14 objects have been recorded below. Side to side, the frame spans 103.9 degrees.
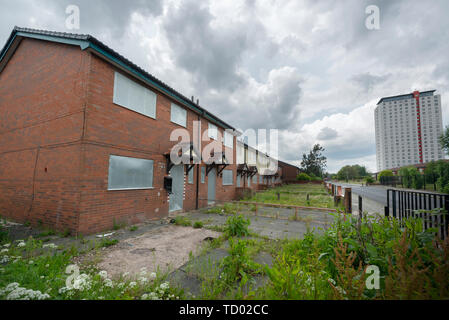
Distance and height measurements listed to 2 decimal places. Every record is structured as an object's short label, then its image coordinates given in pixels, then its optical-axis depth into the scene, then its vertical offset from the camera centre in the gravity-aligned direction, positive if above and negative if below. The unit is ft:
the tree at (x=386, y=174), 134.77 +1.74
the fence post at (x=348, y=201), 24.28 -3.60
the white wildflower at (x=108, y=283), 8.13 -5.35
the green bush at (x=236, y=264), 9.25 -5.11
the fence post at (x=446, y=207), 8.96 -1.51
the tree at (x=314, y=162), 187.60 +13.65
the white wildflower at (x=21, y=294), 6.15 -4.56
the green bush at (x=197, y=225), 21.33 -6.43
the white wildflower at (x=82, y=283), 7.29 -4.95
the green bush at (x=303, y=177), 148.70 -2.35
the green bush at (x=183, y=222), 22.47 -6.53
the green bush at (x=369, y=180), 145.69 -3.47
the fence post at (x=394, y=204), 14.23 -2.24
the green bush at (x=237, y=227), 17.24 -5.38
